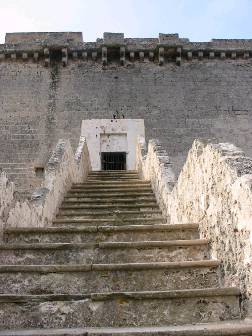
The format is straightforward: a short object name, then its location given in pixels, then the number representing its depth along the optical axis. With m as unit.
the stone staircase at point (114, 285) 3.07
